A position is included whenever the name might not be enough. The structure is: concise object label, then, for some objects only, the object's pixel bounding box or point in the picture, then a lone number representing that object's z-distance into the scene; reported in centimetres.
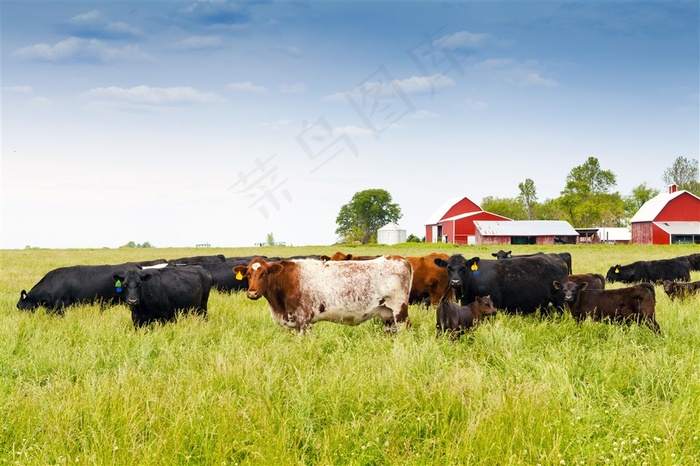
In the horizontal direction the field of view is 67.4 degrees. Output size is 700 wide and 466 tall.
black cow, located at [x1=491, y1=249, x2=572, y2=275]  1714
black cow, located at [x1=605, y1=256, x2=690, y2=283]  2044
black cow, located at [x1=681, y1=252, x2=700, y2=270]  2464
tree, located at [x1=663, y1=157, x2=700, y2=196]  9575
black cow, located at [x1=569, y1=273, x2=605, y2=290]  1259
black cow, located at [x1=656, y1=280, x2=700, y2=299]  1302
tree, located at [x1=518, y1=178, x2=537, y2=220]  10788
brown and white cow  856
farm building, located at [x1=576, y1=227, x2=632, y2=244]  8394
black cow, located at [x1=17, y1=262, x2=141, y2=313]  1196
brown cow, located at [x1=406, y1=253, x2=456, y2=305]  1182
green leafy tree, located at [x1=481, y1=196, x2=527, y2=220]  10388
